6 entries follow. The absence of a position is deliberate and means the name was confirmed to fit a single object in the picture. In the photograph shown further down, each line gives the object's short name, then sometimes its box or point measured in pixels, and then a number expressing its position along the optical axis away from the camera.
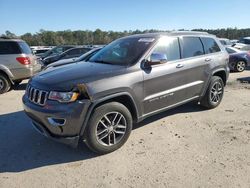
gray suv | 2.66
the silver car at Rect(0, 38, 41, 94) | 6.27
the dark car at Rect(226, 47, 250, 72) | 9.42
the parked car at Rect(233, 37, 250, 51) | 19.11
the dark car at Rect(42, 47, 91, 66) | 10.42
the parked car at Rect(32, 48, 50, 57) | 16.94
